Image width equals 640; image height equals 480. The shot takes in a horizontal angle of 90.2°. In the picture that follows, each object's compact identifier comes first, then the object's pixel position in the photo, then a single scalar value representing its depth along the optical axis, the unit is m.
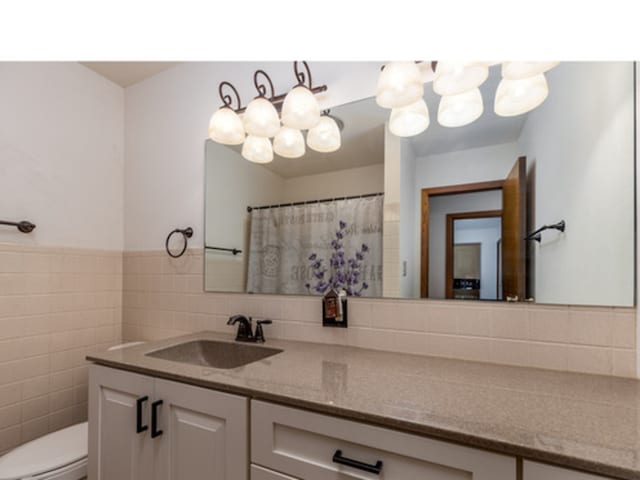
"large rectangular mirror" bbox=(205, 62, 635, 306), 1.02
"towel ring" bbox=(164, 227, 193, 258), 1.82
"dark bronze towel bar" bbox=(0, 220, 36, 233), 1.56
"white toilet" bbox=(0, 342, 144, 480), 1.18
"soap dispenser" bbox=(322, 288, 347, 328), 1.38
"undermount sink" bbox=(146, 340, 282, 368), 1.39
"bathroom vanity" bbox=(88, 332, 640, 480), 0.65
